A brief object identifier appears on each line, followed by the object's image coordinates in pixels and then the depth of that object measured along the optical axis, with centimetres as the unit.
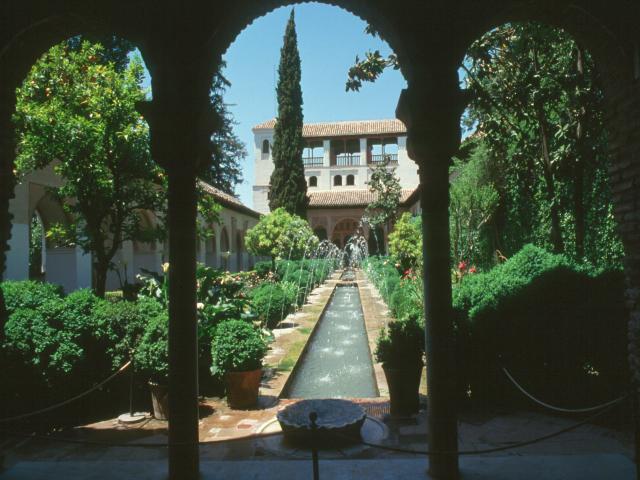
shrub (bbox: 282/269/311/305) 1519
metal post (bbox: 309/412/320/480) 257
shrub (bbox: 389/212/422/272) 1989
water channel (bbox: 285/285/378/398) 736
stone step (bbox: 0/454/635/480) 349
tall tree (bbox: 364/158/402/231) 3031
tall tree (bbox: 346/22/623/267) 710
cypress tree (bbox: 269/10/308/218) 3272
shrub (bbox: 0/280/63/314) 549
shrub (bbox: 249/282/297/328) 1070
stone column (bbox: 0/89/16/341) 384
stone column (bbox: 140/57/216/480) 343
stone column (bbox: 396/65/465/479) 347
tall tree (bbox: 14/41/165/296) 757
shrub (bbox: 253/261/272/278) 2123
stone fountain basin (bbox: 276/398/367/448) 430
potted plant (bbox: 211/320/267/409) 557
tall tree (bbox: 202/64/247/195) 3459
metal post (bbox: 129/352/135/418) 539
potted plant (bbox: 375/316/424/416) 516
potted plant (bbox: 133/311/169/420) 525
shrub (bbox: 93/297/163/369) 552
